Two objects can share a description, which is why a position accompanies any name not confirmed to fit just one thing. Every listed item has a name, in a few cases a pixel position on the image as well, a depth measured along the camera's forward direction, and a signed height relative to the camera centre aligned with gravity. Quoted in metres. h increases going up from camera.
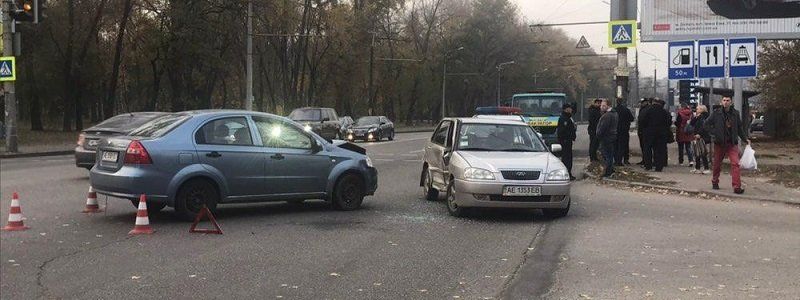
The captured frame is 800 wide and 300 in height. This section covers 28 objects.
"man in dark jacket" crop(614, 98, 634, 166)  17.45 -0.05
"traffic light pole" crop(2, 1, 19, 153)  23.95 +1.09
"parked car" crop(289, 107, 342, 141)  30.81 +0.41
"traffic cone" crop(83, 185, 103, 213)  10.02 -1.02
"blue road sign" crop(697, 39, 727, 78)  15.17 +1.42
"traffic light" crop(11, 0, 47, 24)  21.12 +3.53
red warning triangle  8.28 -1.03
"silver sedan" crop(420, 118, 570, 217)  9.53 -0.57
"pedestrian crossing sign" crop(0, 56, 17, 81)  23.73 +2.06
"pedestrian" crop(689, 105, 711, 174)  16.38 -0.31
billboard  25.16 +3.83
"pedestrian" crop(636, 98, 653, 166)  17.17 +0.09
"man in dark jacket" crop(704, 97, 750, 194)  12.58 -0.12
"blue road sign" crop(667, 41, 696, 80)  15.94 +1.47
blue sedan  8.79 -0.46
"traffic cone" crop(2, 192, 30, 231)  8.57 -1.04
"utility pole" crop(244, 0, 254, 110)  35.62 +3.18
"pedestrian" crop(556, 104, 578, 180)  15.73 -0.12
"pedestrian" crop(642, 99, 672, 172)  16.81 -0.14
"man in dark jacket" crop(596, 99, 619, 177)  15.44 -0.17
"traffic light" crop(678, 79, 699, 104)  28.13 +1.40
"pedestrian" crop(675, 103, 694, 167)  17.85 -0.06
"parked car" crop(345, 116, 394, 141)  36.28 -0.06
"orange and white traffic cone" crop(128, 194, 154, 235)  8.30 -1.06
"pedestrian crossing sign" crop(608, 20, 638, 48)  17.67 +2.28
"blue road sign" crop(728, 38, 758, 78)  15.00 +1.42
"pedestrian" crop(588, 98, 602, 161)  17.55 +0.03
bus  24.48 +0.61
